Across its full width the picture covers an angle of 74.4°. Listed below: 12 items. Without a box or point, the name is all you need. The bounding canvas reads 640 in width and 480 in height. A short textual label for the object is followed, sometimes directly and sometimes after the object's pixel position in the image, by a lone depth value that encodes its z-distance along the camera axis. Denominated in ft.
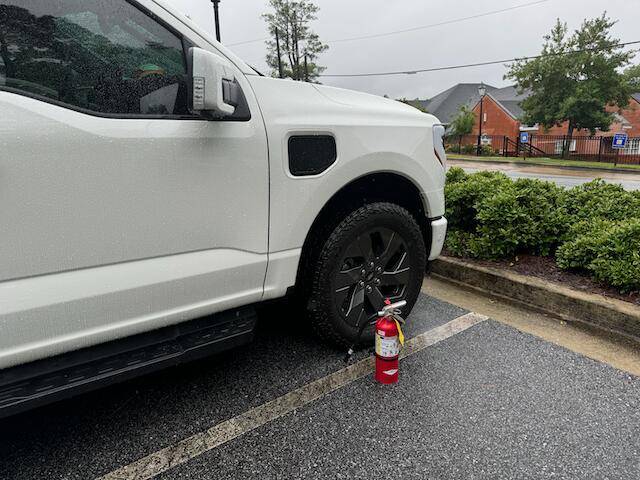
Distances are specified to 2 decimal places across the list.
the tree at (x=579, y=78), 94.68
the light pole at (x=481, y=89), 90.15
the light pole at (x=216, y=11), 24.50
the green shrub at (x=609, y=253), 9.03
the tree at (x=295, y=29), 105.81
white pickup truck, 4.71
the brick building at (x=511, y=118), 129.18
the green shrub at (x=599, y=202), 11.59
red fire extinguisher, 7.11
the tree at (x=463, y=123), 126.62
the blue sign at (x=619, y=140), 75.31
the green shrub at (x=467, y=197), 12.70
